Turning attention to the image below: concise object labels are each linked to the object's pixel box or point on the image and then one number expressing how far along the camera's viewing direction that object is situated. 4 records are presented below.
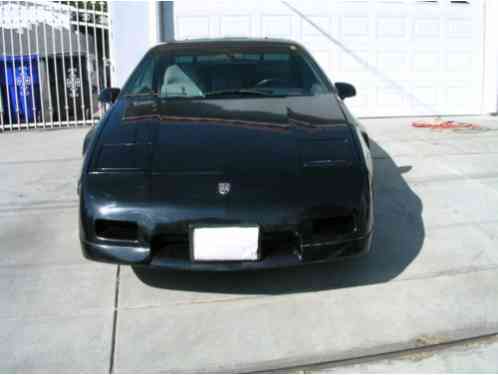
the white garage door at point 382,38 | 8.77
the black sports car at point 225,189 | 3.16
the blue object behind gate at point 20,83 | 9.36
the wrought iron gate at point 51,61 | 9.02
